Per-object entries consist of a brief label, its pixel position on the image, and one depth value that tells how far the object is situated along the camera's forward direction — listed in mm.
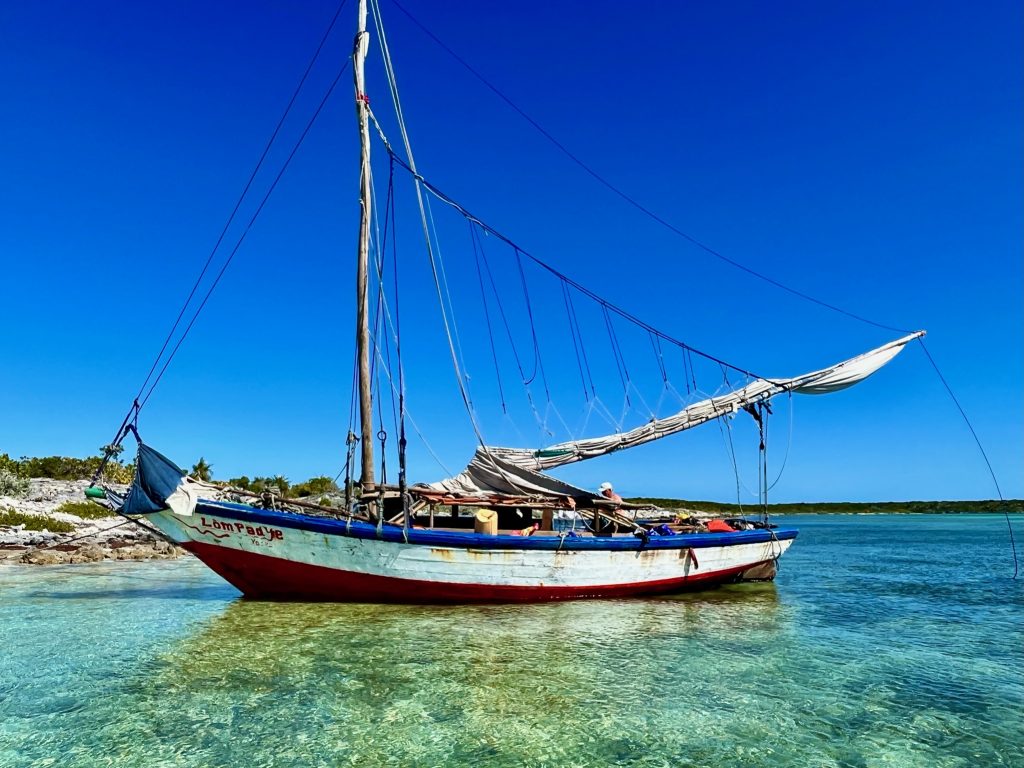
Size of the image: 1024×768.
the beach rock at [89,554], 21811
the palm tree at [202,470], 51441
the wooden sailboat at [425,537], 12914
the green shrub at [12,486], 32562
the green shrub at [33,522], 25609
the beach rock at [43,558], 20656
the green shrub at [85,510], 29750
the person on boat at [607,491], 17466
